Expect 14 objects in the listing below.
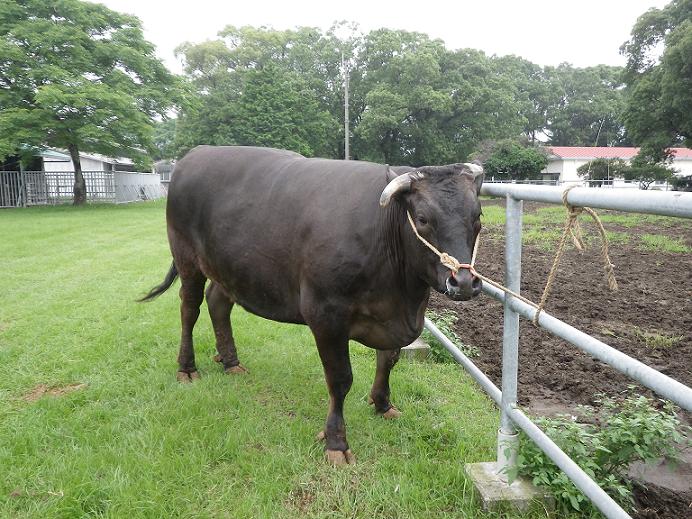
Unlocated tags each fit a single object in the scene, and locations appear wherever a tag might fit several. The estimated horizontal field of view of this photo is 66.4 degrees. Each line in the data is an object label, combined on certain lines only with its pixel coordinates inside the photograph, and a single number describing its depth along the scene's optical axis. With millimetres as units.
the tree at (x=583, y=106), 66125
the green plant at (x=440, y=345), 4652
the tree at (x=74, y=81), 20641
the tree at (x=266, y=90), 36594
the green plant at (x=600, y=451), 2467
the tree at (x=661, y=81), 21531
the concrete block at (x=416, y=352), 4586
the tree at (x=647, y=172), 34344
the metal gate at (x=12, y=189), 24172
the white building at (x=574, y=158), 48688
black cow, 2531
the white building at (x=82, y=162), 31594
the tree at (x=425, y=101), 39125
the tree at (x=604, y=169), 36688
